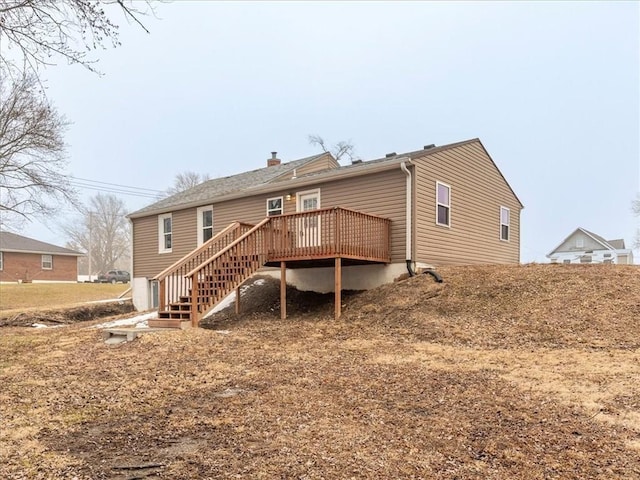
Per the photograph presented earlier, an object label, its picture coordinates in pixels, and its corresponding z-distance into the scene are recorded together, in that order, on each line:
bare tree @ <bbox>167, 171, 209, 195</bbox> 49.41
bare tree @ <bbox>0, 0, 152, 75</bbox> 4.35
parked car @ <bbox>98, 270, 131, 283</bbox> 42.02
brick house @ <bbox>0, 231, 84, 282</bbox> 33.94
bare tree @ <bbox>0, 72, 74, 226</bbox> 18.80
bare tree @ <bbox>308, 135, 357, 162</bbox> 37.56
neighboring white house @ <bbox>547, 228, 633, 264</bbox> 35.21
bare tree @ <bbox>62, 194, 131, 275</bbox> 58.16
